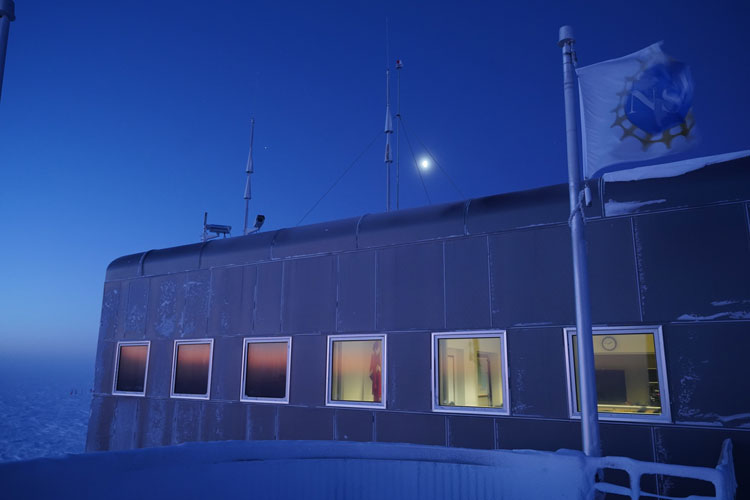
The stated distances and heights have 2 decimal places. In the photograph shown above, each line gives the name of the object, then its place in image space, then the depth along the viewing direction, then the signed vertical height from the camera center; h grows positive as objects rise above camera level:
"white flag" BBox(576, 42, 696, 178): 5.84 +3.05
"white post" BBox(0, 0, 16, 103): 6.47 +4.31
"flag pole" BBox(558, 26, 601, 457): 5.60 +1.17
